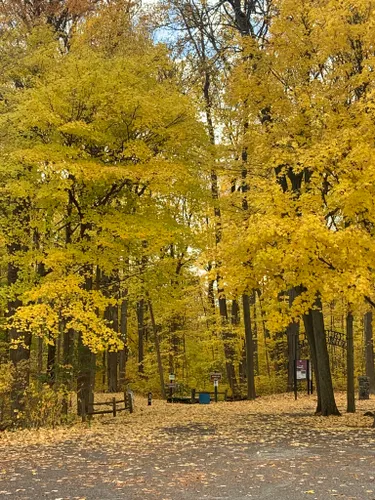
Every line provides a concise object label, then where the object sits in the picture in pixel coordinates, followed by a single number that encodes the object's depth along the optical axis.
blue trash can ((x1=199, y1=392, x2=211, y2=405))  21.25
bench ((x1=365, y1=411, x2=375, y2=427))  14.43
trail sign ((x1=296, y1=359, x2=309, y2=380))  20.97
